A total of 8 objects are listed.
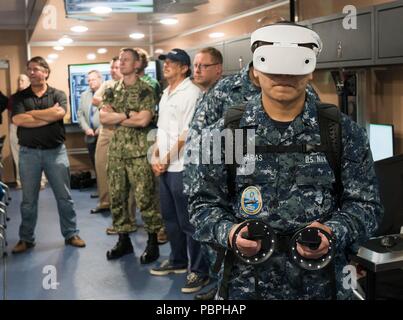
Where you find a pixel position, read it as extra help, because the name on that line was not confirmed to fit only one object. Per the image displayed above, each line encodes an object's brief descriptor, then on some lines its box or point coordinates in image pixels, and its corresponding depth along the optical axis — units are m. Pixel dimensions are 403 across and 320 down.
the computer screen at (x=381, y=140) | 2.85
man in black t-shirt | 3.55
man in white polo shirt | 3.01
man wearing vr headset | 1.16
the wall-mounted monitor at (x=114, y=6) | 3.28
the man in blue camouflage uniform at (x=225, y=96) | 1.97
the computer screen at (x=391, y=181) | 1.94
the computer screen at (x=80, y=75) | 3.57
